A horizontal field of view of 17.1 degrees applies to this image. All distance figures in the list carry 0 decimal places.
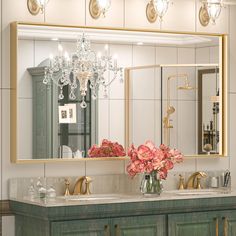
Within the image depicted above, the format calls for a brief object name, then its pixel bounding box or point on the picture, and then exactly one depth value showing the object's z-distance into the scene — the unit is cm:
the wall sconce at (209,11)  561
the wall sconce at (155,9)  543
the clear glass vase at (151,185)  510
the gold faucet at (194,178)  561
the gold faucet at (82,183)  519
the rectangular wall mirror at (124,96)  504
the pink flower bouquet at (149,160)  507
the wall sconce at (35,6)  508
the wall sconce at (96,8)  526
